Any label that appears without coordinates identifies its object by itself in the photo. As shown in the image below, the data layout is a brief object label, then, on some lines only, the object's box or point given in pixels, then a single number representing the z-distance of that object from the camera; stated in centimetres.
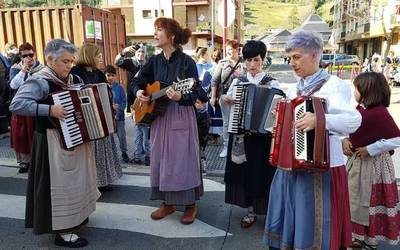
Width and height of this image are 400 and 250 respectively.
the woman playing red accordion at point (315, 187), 258
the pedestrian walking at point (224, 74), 634
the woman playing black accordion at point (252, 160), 389
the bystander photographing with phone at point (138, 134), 642
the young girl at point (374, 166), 334
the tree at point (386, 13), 3242
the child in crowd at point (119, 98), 632
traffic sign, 848
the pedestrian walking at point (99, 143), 475
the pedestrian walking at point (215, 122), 784
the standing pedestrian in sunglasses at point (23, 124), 587
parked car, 3601
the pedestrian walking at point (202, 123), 517
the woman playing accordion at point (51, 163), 340
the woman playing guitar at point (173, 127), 395
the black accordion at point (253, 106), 363
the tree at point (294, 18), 13705
